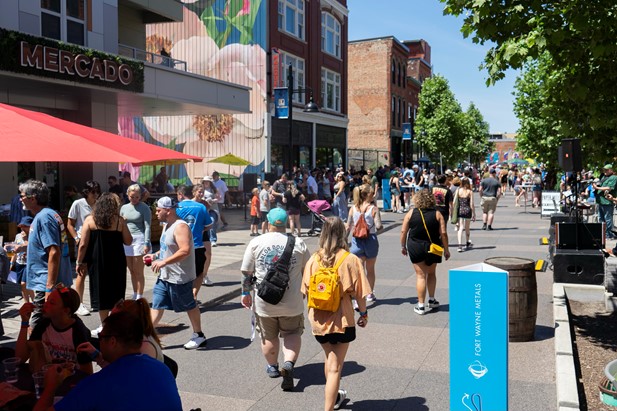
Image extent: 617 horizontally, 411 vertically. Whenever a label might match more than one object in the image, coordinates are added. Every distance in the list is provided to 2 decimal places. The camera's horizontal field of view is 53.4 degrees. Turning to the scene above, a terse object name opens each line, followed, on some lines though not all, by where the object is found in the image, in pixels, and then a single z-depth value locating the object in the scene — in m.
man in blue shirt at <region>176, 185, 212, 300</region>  8.72
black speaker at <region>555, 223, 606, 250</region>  10.67
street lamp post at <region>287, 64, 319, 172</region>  20.56
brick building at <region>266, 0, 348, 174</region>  30.39
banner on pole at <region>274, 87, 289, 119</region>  24.58
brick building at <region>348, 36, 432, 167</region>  49.88
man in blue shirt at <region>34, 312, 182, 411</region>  2.97
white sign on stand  22.94
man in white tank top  6.84
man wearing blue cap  5.82
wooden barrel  7.31
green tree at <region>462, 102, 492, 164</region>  76.05
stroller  17.12
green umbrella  26.66
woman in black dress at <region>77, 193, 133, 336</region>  7.09
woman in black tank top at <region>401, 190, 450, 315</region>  8.50
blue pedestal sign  4.66
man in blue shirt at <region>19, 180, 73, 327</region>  6.38
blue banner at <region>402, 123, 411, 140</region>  45.16
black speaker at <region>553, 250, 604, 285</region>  10.22
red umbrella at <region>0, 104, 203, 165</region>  4.23
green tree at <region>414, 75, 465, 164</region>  52.41
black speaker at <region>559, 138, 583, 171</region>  10.33
